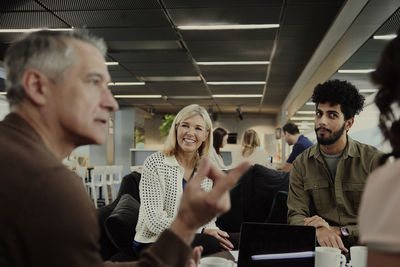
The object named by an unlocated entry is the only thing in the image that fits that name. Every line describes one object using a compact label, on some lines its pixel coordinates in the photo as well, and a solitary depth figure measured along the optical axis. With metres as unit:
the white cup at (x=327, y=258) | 1.23
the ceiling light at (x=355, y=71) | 5.98
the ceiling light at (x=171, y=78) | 9.49
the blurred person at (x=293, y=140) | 5.59
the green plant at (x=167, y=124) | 14.12
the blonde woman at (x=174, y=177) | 2.21
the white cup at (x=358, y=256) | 1.29
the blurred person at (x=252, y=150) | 6.56
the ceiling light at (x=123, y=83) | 10.38
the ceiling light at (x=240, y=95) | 12.55
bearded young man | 2.03
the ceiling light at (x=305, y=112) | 10.93
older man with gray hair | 0.68
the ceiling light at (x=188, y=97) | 12.87
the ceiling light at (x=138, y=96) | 12.79
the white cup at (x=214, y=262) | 1.18
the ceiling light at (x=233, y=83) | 10.20
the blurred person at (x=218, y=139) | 6.09
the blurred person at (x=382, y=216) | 0.58
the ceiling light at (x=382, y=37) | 4.52
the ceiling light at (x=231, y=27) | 5.56
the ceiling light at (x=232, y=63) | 7.86
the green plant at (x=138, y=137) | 16.00
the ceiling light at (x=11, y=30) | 5.86
